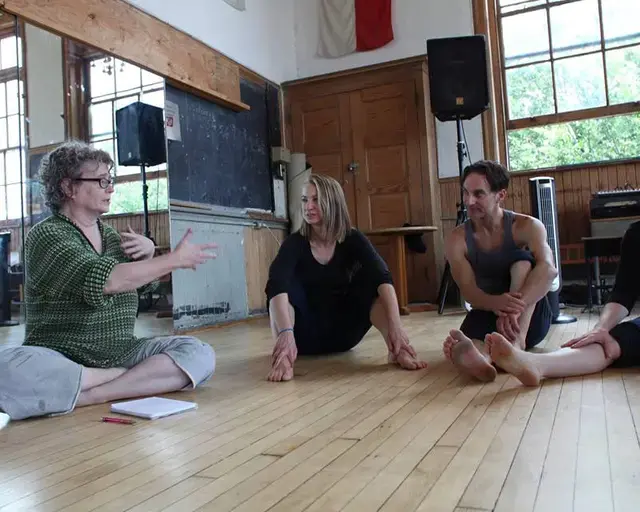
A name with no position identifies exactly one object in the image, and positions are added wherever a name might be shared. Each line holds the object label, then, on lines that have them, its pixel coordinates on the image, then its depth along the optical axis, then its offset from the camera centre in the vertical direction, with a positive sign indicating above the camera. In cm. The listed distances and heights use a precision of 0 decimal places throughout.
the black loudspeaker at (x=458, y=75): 493 +164
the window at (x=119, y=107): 359 +112
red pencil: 166 -34
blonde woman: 236 +0
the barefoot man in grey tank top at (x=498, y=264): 229 +4
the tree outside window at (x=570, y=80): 518 +167
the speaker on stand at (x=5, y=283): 296 +10
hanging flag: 586 +252
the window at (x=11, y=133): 302 +85
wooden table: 496 +18
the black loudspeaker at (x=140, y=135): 379 +105
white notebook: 172 -32
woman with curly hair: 173 -3
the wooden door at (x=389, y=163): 566 +112
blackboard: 454 +117
